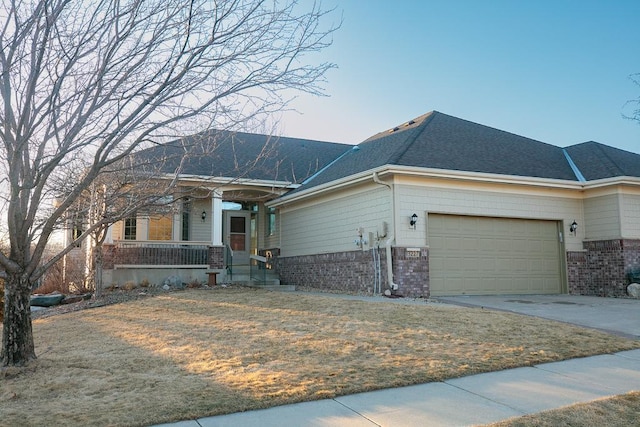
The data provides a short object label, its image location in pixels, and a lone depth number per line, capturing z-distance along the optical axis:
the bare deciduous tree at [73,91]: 6.05
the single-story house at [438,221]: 13.52
